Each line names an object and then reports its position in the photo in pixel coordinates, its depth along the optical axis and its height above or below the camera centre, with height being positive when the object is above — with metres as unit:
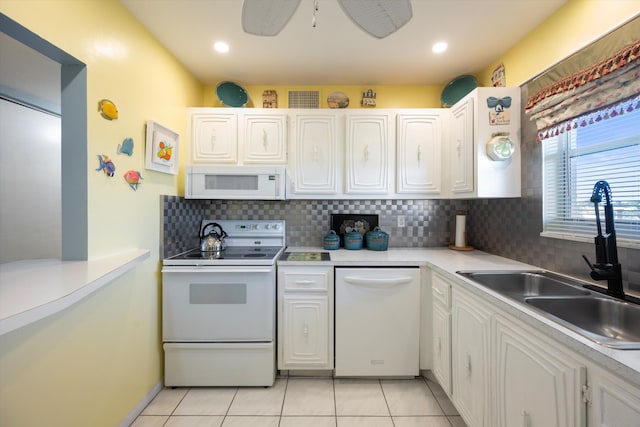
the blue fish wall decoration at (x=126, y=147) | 1.55 +0.40
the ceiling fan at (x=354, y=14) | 1.02 +0.81
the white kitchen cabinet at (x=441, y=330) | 1.68 -0.77
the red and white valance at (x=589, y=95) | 1.17 +0.62
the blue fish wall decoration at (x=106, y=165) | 1.42 +0.27
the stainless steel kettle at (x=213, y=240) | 2.24 -0.22
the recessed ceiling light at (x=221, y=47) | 1.96 +1.26
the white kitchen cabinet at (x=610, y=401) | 0.68 -0.51
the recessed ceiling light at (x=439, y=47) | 1.96 +1.26
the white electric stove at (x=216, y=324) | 1.90 -0.79
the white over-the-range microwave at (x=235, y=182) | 2.15 +0.27
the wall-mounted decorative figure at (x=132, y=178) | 1.60 +0.23
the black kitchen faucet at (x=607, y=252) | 1.18 -0.17
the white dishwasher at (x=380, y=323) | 1.97 -0.81
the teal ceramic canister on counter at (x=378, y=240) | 2.39 -0.23
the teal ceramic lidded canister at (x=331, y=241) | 2.42 -0.24
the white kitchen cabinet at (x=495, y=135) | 1.87 +0.56
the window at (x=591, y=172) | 1.24 +0.23
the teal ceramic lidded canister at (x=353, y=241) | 2.44 -0.24
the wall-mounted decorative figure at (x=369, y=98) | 2.54 +1.12
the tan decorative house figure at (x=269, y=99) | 2.51 +1.09
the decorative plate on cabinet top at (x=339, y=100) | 2.50 +1.08
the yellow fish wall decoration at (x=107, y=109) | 1.42 +0.57
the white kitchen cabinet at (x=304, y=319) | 1.99 -0.78
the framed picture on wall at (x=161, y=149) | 1.78 +0.48
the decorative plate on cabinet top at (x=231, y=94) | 2.49 +1.14
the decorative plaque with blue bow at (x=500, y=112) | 1.87 +0.72
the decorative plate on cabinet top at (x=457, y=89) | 2.37 +1.15
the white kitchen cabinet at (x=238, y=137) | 2.31 +0.68
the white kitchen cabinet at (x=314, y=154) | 2.33 +0.53
